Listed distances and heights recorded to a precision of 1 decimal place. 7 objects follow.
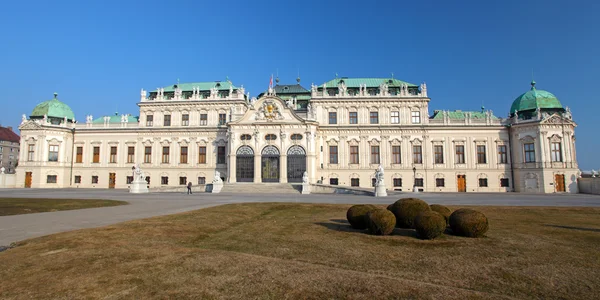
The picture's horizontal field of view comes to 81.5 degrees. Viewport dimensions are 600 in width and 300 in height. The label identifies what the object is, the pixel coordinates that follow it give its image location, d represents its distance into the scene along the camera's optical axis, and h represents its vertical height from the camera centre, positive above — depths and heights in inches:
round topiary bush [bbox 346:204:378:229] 562.4 -65.0
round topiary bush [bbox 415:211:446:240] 472.7 -68.0
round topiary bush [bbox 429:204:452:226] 558.7 -56.3
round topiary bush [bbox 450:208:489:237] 487.2 -68.1
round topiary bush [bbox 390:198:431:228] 540.1 -54.1
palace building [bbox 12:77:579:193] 2062.0 +222.2
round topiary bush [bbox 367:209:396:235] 504.1 -67.5
